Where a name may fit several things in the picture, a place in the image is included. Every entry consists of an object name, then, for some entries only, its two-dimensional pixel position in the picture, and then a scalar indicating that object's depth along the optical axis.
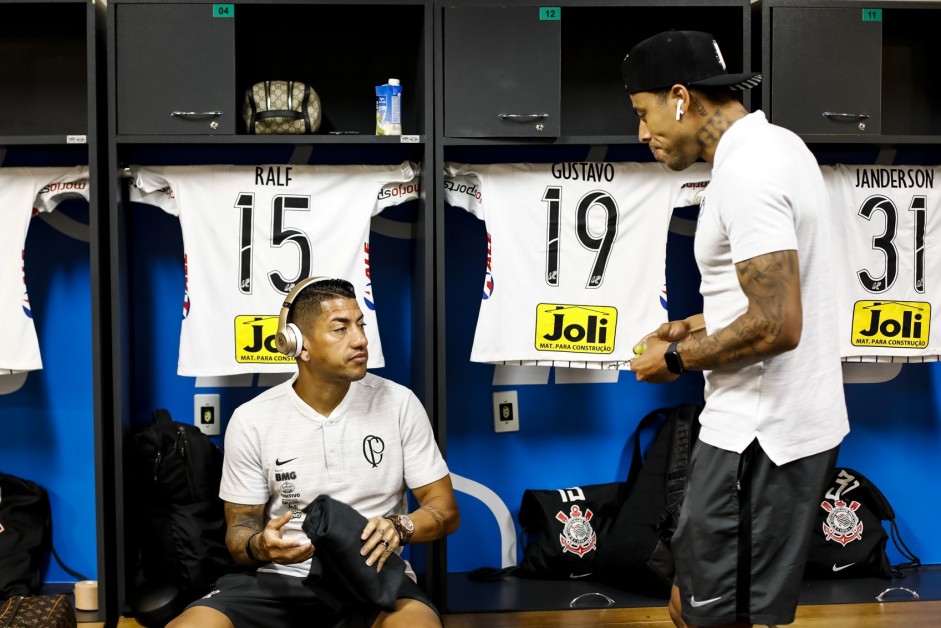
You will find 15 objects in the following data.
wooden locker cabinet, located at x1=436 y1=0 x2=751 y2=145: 2.87
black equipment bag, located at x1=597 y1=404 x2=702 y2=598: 3.06
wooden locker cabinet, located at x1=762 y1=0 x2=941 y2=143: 2.94
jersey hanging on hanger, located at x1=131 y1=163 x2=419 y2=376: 3.00
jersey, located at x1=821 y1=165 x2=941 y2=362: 3.16
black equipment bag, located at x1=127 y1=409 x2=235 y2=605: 2.87
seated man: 2.28
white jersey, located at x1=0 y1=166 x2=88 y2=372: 2.95
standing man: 1.59
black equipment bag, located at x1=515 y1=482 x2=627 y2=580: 3.17
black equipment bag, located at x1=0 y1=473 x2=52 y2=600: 3.02
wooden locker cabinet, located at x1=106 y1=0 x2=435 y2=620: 2.83
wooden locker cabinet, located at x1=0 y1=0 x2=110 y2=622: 3.19
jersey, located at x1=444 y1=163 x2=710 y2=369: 3.07
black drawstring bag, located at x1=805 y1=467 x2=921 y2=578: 3.18
